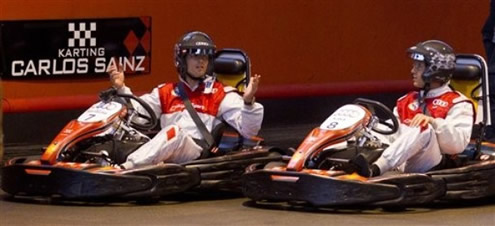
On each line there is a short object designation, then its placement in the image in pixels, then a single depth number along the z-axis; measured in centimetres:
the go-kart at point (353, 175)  1105
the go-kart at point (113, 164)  1139
